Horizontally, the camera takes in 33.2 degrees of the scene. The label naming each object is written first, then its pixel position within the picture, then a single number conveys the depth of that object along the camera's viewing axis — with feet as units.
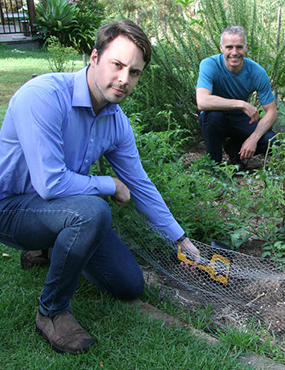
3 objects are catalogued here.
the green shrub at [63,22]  39.88
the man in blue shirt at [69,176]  6.89
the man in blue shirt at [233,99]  14.11
